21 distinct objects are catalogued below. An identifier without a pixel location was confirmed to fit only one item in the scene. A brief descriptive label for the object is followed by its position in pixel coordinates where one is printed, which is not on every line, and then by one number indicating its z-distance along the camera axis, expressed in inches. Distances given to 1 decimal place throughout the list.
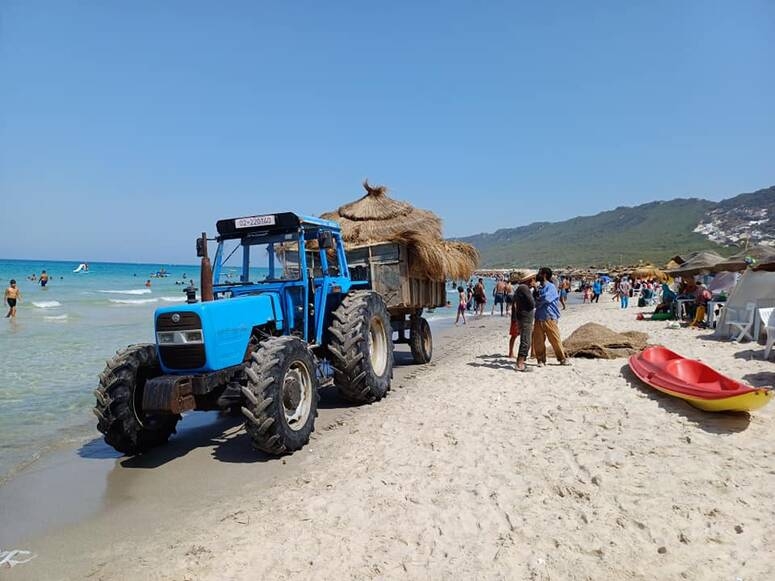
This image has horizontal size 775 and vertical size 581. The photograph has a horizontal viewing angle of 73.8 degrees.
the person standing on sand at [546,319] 342.5
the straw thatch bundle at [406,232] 361.1
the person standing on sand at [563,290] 1162.6
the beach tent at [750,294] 434.6
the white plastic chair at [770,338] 335.0
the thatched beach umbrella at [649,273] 1689.5
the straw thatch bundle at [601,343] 364.5
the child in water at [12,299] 801.6
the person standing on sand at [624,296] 1013.2
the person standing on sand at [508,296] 938.7
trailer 351.3
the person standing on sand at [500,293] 951.0
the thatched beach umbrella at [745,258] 584.5
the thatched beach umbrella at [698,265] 645.2
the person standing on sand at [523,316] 340.8
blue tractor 192.7
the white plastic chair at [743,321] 421.1
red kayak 195.9
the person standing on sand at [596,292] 1341.0
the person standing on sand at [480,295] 918.4
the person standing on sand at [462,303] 823.0
